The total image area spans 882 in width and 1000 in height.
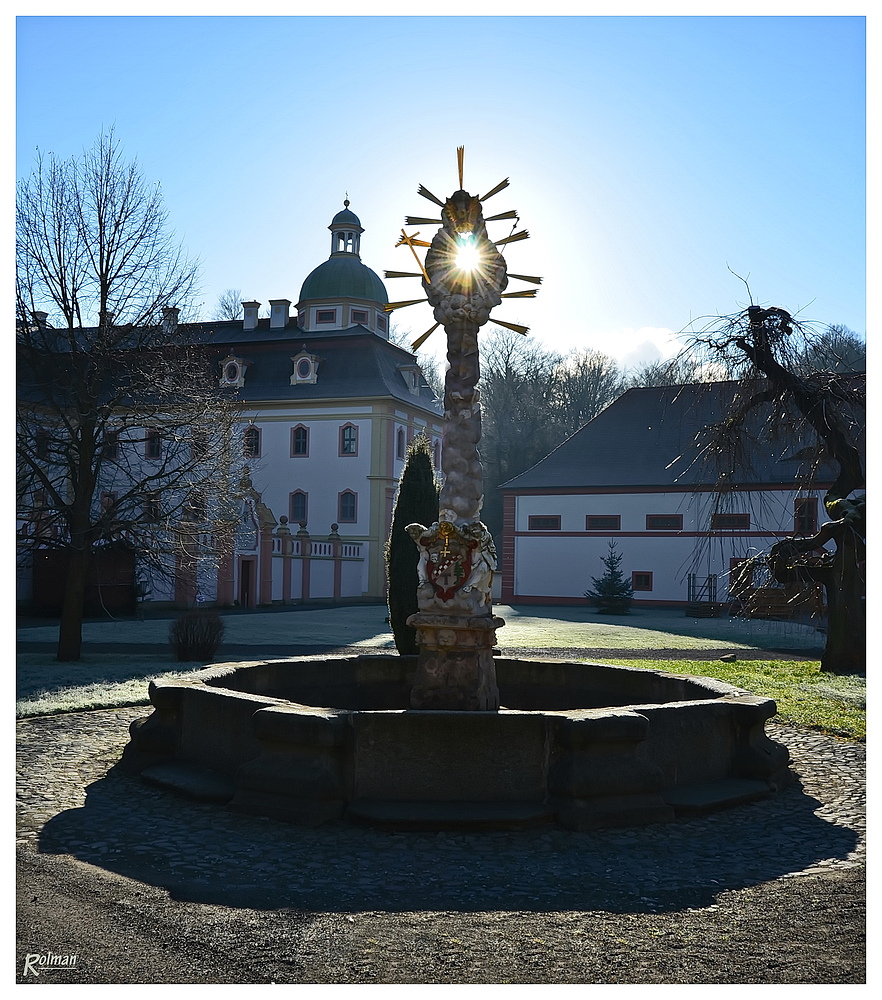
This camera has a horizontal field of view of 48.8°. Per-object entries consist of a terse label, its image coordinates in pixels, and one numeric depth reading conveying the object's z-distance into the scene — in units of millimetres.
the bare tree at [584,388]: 57688
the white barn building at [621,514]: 37531
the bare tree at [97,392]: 16891
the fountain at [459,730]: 6340
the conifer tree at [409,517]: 17219
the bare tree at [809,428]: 13008
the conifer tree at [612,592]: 34688
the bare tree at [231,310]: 56406
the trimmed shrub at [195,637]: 16375
